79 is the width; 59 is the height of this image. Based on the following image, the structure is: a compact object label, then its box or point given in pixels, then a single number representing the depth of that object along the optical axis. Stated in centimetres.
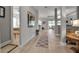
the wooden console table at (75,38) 200
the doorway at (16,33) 295
